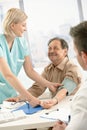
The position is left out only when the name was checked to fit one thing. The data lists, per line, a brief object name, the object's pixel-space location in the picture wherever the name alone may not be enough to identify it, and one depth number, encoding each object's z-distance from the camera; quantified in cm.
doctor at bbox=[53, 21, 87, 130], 118
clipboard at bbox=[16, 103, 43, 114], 176
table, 150
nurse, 199
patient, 221
